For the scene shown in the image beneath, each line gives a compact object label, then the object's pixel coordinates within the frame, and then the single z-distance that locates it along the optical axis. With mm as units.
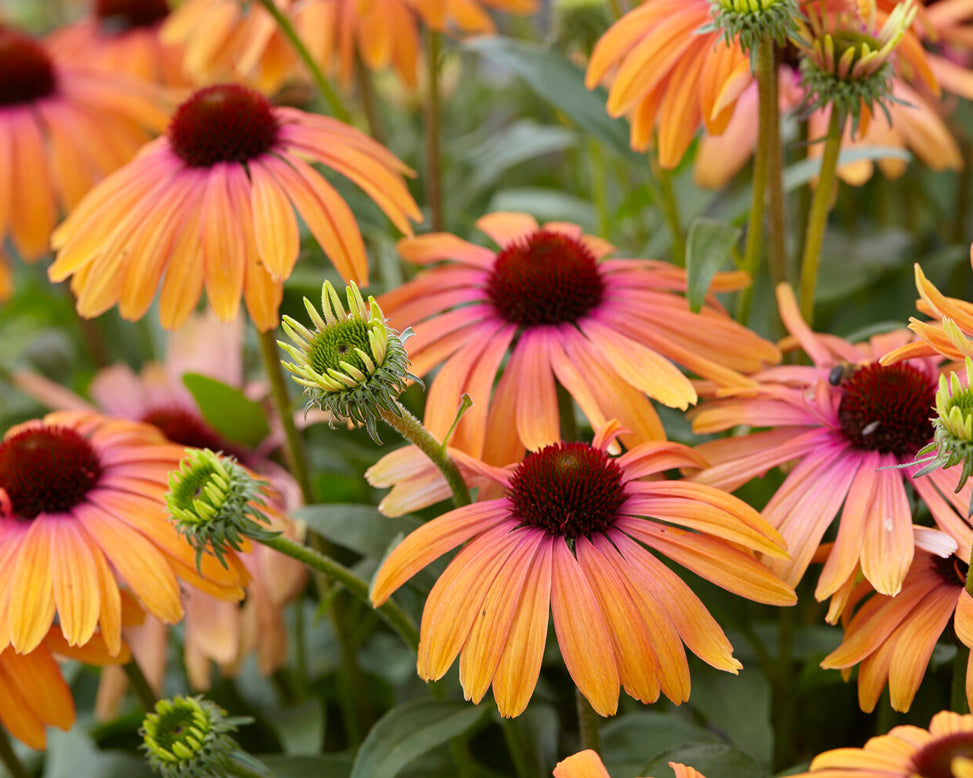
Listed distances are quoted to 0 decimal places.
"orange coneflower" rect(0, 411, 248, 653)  792
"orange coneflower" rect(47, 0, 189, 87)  1132
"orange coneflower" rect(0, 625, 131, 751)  801
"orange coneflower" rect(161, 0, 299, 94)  975
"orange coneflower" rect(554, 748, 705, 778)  733
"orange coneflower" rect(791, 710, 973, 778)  711
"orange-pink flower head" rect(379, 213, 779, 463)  809
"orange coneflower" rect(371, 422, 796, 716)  756
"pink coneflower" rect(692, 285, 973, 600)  775
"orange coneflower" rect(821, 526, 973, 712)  764
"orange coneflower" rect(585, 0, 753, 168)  820
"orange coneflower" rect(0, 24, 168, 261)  957
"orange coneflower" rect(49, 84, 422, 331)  820
